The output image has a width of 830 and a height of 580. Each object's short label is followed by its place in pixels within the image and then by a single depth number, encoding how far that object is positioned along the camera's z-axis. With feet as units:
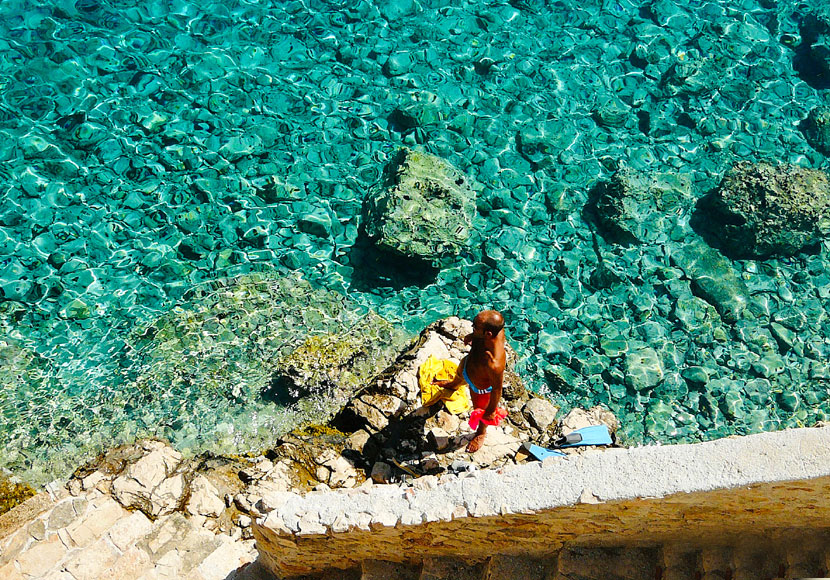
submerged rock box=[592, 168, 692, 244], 33.50
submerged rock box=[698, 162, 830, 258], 33.37
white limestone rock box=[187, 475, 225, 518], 21.98
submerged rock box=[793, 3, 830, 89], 39.78
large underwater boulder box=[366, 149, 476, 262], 30.91
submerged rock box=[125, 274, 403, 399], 27.84
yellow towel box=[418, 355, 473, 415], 22.99
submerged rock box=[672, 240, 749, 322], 31.86
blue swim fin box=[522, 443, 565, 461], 21.80
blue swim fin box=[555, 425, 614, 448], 23.18
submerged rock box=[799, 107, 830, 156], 37.27
